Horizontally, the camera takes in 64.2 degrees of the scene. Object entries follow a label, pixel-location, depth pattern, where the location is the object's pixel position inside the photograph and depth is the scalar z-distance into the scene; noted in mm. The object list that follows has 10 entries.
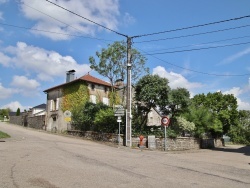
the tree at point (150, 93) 16430
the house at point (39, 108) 40128
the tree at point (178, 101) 17311
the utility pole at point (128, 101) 14559
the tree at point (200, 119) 20052
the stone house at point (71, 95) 24651
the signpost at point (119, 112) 14656
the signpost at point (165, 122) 14541
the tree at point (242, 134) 44926
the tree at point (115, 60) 21129
